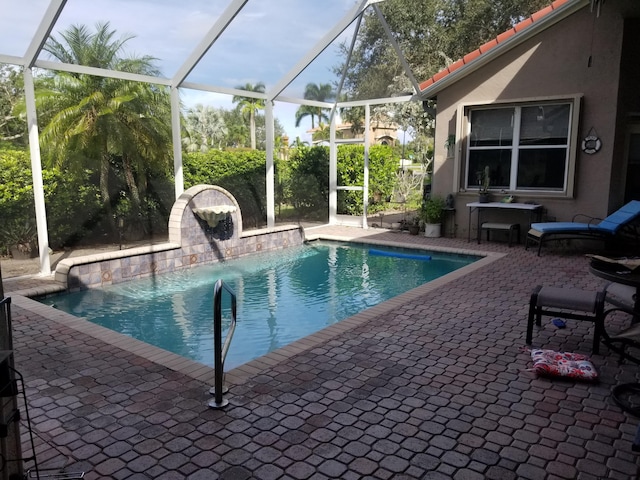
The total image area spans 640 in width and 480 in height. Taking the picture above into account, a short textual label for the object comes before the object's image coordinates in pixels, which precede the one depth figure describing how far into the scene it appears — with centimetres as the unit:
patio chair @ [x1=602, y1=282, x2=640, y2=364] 367
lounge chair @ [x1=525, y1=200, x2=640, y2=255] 818
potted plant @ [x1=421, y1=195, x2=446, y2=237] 1139
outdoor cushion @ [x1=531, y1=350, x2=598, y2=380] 379
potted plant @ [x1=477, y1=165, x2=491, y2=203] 1067
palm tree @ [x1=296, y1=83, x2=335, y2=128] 1211
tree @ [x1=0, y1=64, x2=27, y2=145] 1306
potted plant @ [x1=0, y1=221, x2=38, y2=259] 864
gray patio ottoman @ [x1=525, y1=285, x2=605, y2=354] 431
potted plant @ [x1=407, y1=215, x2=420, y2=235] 1195
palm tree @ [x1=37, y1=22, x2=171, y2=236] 920
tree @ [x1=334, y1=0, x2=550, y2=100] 1666
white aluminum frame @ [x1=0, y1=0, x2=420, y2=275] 695
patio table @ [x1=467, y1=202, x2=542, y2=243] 981
